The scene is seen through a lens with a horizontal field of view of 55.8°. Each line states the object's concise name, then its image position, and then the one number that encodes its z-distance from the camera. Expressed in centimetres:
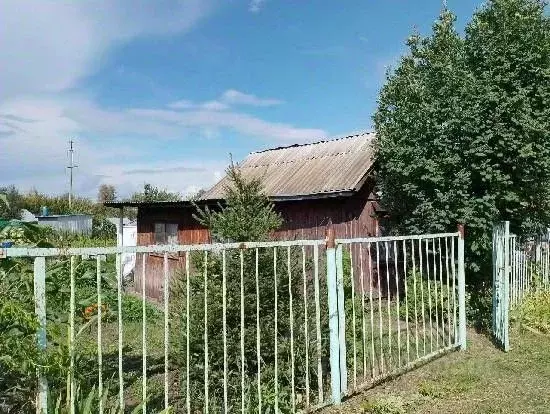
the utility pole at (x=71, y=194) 4490
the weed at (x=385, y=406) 460
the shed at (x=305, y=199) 1088
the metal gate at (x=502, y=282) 695
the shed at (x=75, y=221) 2654
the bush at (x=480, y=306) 851
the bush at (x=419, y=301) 823
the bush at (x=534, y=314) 814
